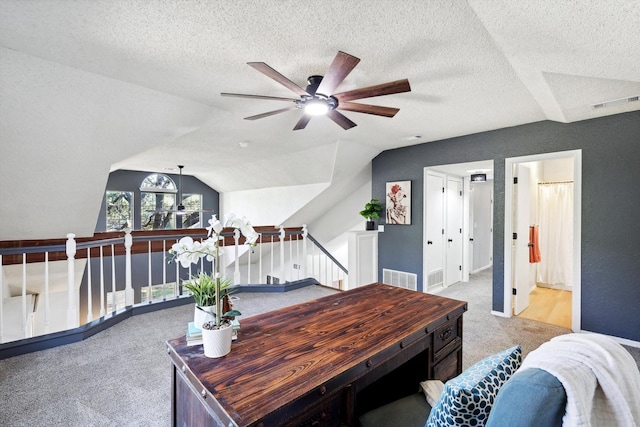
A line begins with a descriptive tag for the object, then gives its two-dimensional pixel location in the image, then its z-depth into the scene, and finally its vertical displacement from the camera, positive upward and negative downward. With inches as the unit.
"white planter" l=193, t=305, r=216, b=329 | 53.1 -18.9
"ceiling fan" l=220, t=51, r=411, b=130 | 70.2 +34.3
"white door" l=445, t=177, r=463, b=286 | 215.0 -13.6
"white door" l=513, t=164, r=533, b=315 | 152.3 -13.3
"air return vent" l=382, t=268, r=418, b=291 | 192.4 -44.3
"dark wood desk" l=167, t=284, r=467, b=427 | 39.9 -24.5
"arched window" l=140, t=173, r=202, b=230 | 306.2 +10.4
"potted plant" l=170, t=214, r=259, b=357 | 49.7 -9.3
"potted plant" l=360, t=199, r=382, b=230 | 206.3 +1.9
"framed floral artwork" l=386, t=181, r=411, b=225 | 194.2 +7.0
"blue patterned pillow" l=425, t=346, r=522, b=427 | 34.6 -21.9
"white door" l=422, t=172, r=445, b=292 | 190.2 -12.1
